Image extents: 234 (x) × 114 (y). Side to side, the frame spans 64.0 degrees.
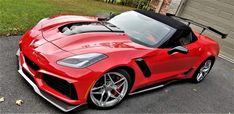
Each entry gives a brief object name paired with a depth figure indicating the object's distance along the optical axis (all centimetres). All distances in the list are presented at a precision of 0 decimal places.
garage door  635
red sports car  250
